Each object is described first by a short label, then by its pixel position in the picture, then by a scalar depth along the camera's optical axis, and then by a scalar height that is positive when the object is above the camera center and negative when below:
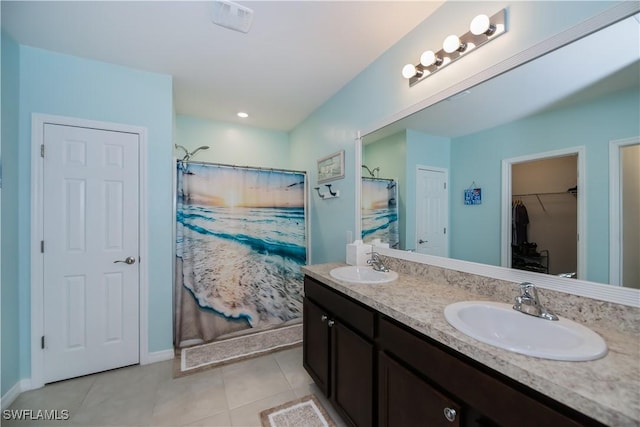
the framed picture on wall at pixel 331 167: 2.39 +0.46
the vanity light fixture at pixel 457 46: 1.18 +0.88
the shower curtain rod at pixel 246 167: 2.49 +0.49
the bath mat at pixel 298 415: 1.50 -1.26
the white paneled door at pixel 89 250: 1.88 -0.31
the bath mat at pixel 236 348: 2.13 -1.28
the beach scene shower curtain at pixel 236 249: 2.45 -0.40
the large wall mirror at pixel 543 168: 0.87 +0.21
